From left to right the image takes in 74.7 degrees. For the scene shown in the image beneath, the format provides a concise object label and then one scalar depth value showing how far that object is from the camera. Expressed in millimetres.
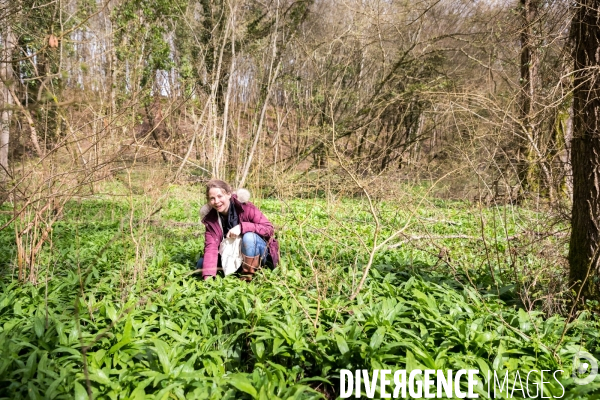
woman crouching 3717
